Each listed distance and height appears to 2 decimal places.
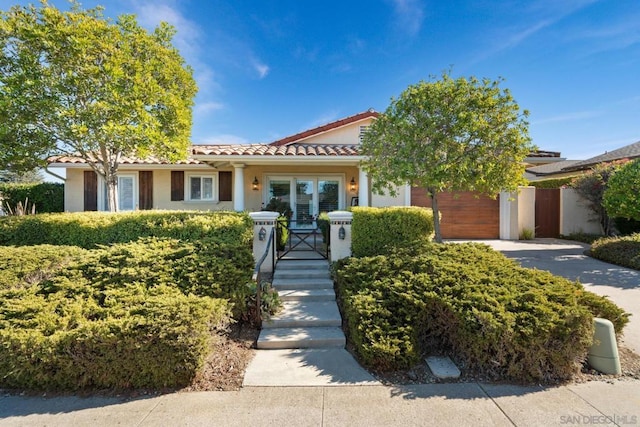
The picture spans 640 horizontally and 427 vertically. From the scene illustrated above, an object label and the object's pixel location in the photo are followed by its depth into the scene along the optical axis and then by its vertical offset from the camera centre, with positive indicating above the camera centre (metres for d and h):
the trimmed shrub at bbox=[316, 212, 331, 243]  6.87 -0.36
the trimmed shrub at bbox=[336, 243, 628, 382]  3.03 -1.28
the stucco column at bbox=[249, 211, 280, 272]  6.10 -0.40
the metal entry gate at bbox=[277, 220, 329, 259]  6.82 -1.00
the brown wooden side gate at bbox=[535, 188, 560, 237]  11.98 +0.03
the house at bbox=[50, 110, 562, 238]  11.08 +1.12
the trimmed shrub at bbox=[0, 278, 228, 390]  2.82 -1.45
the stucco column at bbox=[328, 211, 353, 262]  6.13 -0.53
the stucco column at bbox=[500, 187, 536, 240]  11.03 -0.05
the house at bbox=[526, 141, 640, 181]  15.53 +3.17
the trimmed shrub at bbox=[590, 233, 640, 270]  7.24 -1.08
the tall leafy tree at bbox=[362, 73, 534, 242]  5.32 +1.53
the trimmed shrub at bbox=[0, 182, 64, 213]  12.66 +0.80
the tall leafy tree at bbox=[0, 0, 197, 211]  5.65 +2.81
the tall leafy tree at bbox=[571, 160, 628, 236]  10.65 +0.99
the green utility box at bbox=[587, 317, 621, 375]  3.18 -1.63
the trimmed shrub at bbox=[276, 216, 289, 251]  7.05 -0.56
